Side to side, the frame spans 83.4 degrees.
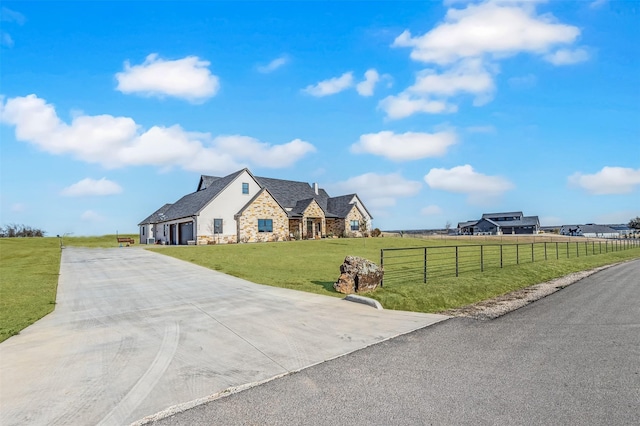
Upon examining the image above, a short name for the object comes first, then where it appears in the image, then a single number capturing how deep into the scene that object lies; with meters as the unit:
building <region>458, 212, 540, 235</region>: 90.25
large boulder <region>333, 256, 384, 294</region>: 11.52
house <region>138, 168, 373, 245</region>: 37.12
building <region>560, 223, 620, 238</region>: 105.19
